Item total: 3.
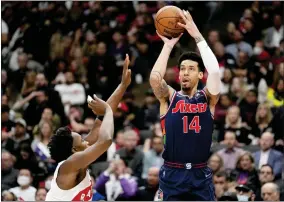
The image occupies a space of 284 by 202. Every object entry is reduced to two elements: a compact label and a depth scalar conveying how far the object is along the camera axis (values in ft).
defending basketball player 25.66
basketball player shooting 28.35
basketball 29.01
